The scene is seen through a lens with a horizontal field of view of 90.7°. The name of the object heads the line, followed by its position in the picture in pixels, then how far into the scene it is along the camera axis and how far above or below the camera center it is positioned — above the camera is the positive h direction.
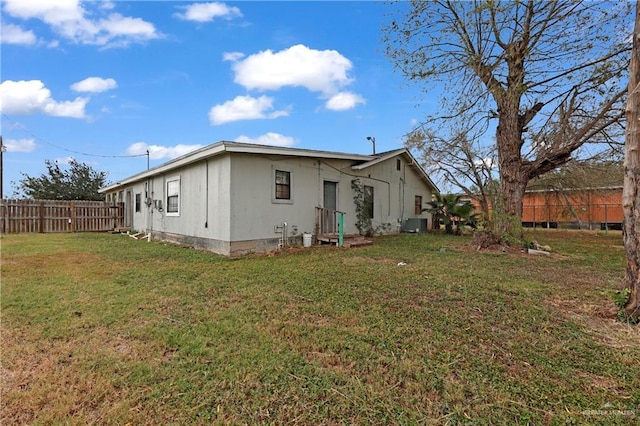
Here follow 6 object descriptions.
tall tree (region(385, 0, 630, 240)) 7.02 +3.58
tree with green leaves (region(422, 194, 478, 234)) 13.42 +0.04
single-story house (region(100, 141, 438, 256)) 8.09 +0.59
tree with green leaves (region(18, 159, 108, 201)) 22.27 +2.34
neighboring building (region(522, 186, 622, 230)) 16.09 +0.23
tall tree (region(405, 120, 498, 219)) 12.24 +2.28
